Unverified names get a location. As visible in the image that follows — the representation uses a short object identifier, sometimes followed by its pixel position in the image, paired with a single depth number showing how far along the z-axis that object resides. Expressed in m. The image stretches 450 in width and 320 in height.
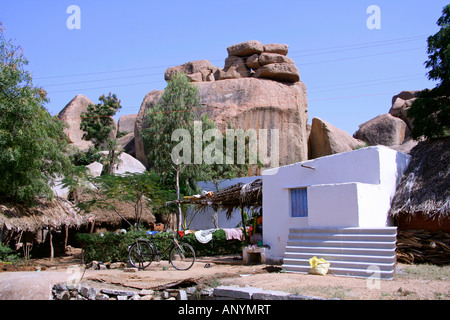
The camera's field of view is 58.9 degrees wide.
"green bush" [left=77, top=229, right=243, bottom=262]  14.12
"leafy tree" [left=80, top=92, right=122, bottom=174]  33.06
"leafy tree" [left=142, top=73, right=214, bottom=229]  21.58
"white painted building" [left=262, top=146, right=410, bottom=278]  9.23
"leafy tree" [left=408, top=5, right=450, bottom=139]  12.70
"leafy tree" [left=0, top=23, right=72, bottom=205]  13.80
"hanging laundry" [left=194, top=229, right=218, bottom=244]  15.65
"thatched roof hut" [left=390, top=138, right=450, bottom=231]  10.23
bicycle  11.55
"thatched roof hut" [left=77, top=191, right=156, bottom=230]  20.61
